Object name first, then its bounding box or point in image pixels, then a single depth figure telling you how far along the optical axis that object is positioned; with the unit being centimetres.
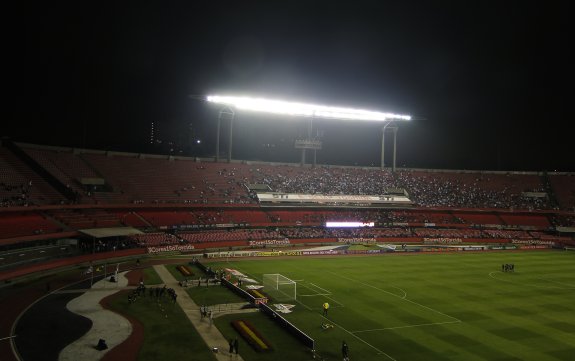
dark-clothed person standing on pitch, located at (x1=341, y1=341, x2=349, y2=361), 2400
